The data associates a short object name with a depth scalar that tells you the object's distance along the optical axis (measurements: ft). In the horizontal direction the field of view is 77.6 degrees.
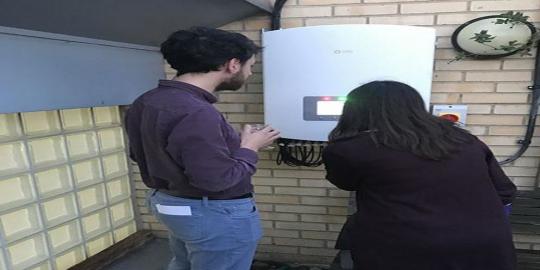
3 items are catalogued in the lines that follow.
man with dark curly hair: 3.79
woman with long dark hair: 3.79
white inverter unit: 5.51
